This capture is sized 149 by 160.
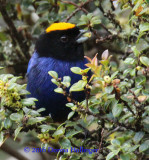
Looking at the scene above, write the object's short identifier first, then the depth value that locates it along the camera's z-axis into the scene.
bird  2.65
